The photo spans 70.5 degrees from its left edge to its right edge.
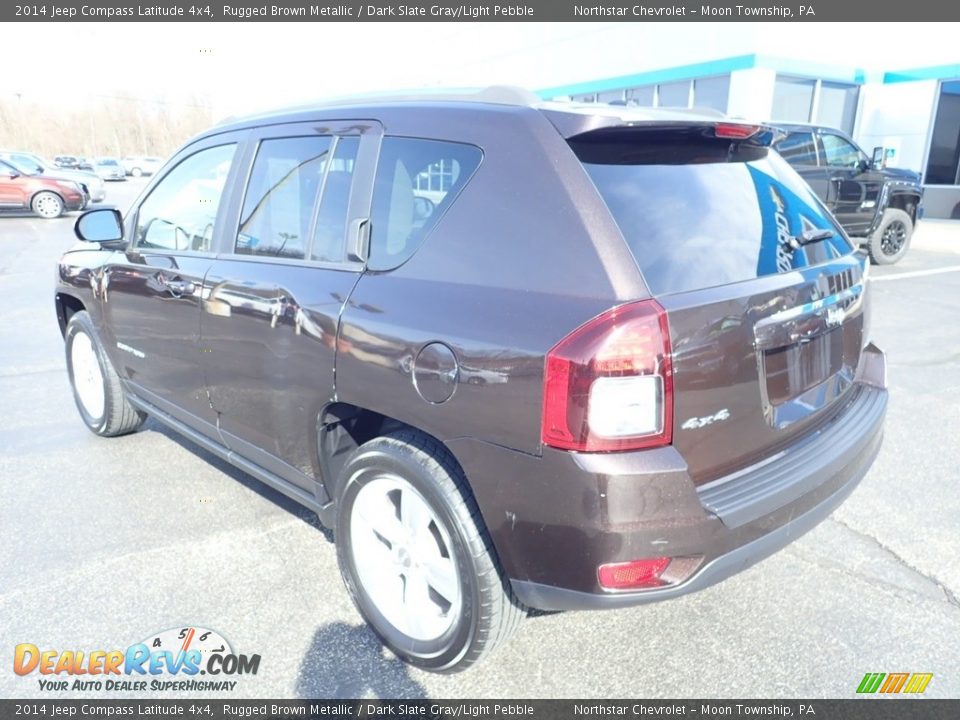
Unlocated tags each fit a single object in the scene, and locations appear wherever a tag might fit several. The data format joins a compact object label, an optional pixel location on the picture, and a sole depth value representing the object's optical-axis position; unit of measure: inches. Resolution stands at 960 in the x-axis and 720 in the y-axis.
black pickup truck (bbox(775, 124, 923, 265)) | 391.9
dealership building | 685.3
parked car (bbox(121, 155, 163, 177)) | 2027.6
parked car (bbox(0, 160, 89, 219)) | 699.4
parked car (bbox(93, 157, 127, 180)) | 1686.8
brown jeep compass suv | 72.6
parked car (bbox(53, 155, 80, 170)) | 1782.1
